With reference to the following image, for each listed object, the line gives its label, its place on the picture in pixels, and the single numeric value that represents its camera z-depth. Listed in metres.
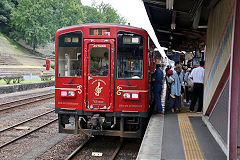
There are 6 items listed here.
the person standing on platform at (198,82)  8.46
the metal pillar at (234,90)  3.69
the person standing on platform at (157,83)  7.94
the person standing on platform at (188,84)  10.00
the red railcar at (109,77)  6.35
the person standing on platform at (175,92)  8.56
